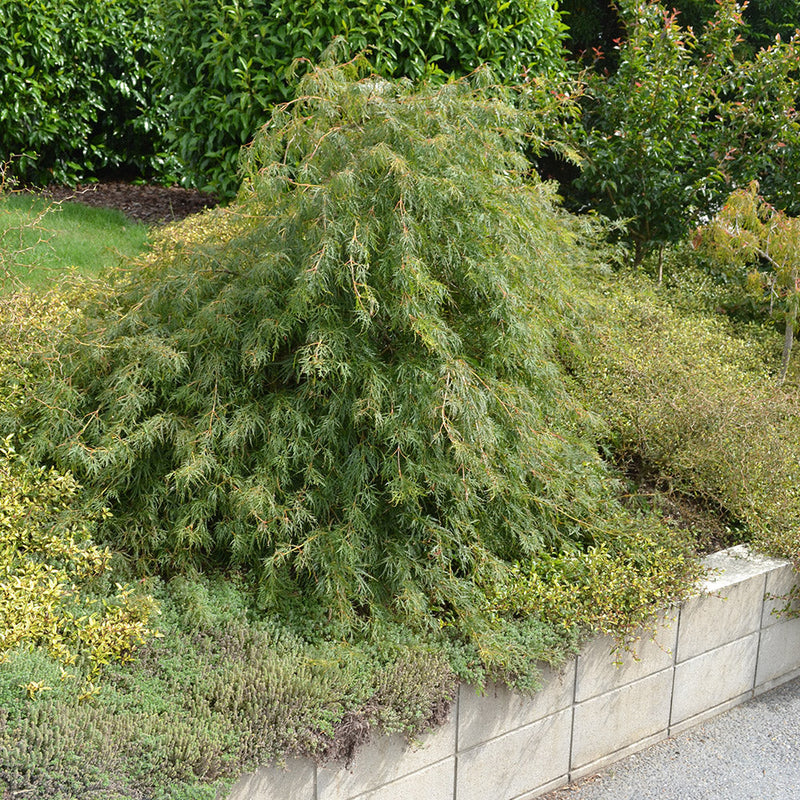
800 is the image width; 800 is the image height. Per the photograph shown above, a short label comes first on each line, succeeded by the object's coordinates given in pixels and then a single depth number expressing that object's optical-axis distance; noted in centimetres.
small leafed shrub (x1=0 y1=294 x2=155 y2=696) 283
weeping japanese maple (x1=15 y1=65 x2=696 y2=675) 322
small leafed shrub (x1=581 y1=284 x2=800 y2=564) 418
